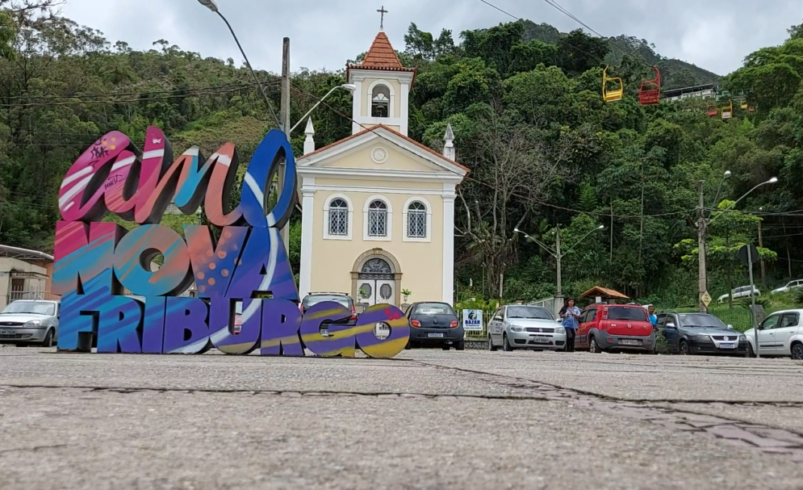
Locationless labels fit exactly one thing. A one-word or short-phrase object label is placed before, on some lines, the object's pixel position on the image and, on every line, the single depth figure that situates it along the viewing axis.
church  34.16
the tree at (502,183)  45.88
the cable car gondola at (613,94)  51.41
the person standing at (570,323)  21.86
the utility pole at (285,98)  19.39
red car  21.08
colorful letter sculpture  13.07
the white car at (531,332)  20.48
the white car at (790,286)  38.67
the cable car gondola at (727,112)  71.91
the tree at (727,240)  36.19
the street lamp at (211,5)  16.92
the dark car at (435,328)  20.19
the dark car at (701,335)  21.50
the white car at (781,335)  19.73
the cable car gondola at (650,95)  54.20
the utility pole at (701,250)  30.05
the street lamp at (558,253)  40.59
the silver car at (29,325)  20.58
